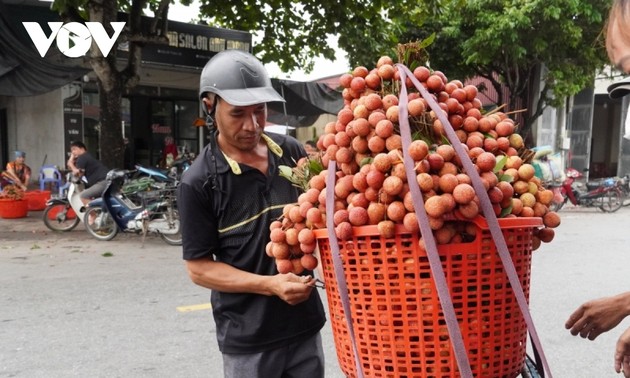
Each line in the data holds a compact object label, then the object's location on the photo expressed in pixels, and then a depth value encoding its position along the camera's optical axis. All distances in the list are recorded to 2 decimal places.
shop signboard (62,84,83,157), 12.14
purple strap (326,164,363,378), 1.19
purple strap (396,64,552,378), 1.09
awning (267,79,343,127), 11.78
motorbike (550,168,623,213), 12.63
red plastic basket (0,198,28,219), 9.87
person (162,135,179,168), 13.48
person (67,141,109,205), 8.60
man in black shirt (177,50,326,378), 1.78
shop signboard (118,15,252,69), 10.38
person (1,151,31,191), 9.87
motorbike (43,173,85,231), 8.74
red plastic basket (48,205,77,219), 9.18
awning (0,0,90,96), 8.45
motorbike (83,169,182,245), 8.07
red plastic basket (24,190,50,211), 10.66
